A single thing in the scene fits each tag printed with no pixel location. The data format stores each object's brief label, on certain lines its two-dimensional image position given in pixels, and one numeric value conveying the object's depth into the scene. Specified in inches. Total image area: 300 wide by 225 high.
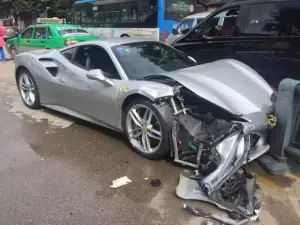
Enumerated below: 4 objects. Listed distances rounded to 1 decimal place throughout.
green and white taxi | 329.3
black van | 158.4
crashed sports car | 91.5
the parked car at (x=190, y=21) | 337.5
